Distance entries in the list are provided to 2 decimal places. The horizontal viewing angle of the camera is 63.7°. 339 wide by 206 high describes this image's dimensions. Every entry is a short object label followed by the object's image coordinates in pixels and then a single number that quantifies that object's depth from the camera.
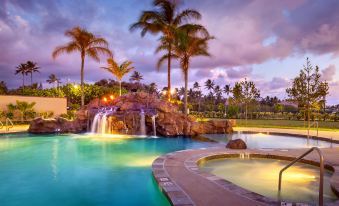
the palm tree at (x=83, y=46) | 26.70
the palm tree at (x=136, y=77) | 87.62
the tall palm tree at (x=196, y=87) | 101.65
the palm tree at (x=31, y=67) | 74.50
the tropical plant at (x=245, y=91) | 28.28
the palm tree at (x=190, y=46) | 23.89
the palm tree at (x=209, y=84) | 104.69
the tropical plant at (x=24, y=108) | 29.43
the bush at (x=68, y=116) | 31.36
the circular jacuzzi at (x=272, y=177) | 6.50
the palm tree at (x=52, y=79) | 98.46
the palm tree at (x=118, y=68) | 35.16
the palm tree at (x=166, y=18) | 24.45
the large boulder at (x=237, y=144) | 11.64
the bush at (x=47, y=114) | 32.47
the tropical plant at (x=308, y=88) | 16.95
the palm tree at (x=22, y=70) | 73.69
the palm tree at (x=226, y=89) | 100.88
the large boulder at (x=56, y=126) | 22.02
